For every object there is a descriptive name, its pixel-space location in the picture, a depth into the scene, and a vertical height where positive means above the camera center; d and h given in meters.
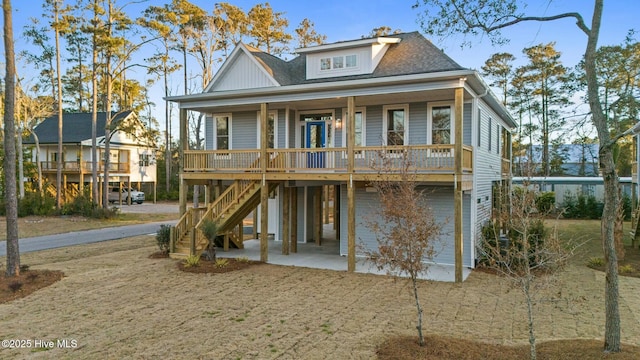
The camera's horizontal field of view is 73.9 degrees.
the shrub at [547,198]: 27.06 -1.41
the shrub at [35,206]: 26.08 -1.66
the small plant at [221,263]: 12.79 -2.58
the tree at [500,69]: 36.16 +9.34
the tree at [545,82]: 34.22 +7.88
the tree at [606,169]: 5.92 +0.11
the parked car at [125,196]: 39.12 -1.60
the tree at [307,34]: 35.75 +12.19
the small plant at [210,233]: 13.08 -1.68
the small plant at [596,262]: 13.39 -2.71
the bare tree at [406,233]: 6.52 -0.86
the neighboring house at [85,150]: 36.81 +2.66
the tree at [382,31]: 32.78 +11.43
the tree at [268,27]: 33.72 +12.12
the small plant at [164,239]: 14.78 -2.11
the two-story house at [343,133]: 12.41 +1.59
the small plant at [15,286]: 10.06 -2.56
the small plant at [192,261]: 12.72 -2.51
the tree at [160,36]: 27.69 +9.88
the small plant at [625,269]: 12.36 -2.72
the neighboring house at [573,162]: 36.85 +1.43
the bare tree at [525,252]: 5.62 -1.05
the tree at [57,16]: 26.72 +10.32
